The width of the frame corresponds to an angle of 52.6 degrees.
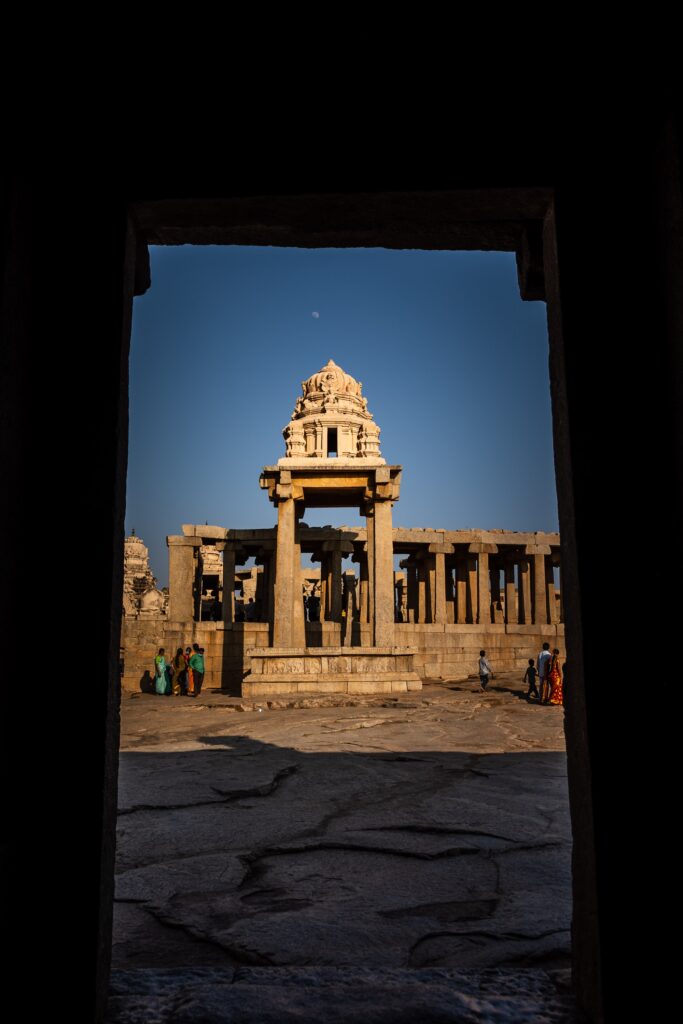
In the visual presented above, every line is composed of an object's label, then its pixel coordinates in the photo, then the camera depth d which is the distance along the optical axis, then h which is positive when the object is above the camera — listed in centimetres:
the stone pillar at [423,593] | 2550 +85
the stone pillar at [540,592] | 2462 +83
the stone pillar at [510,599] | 2750 +65
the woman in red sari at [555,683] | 1273 -124
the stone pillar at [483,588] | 2438 +98
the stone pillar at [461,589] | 2636 +102
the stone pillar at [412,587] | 2858 +119
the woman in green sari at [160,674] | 1616 -130
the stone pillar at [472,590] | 2534 +94
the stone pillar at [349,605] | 2186 +48
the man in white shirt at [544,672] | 1303 -106
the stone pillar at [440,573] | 2372 +148
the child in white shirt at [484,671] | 1616 -129
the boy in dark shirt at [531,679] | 1424 -130
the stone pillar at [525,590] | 2552 +95
